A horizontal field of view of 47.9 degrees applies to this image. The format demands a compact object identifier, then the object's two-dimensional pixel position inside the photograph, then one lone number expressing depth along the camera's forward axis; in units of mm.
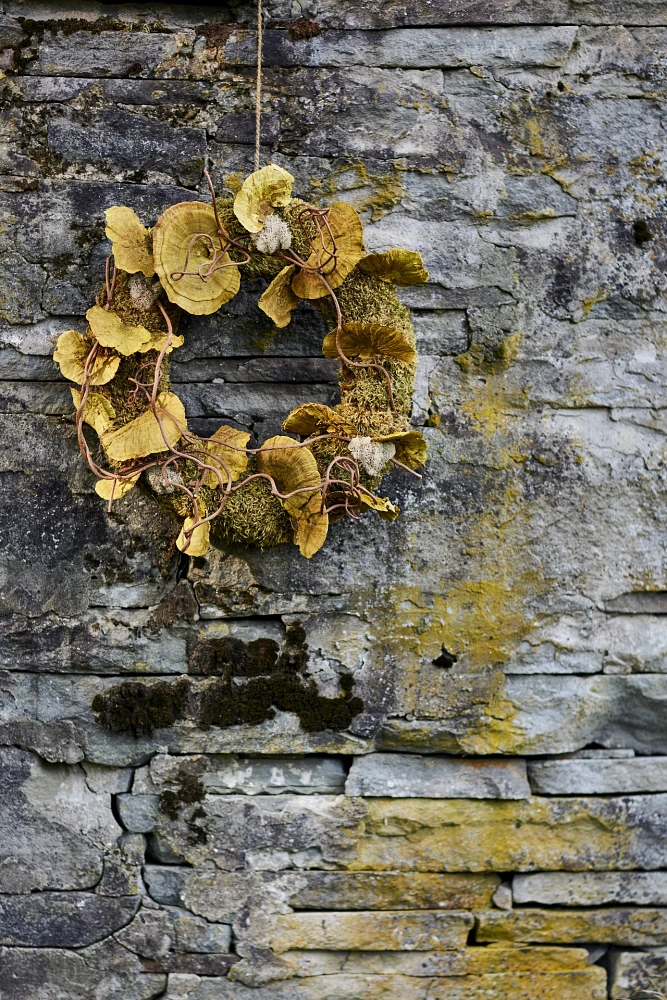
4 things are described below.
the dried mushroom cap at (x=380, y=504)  1699
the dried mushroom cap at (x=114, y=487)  1679
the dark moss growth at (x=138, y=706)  1871
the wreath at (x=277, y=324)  1673
